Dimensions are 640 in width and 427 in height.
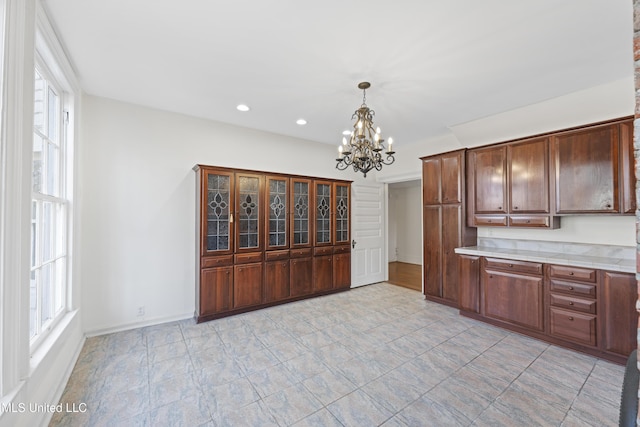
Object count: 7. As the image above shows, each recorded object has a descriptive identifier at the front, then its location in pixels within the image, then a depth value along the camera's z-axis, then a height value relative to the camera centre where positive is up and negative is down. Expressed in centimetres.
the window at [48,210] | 198 +7
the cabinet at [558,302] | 253 -99
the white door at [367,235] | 526 -39
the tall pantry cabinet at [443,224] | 405 -14
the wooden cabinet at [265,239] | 355 -35
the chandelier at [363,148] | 277 +72
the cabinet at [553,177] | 274 +45
